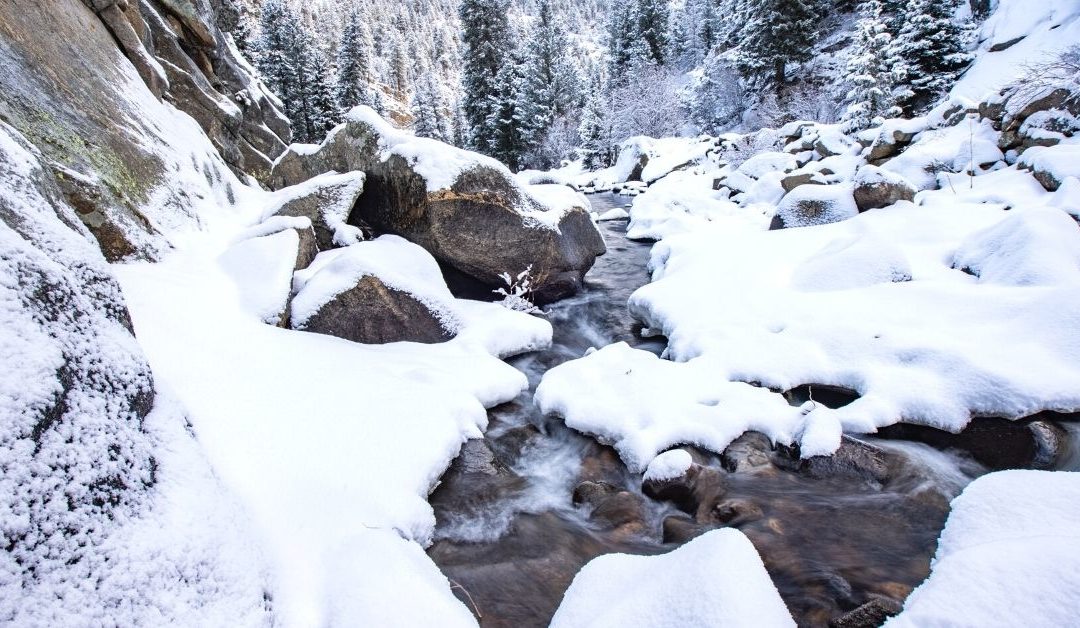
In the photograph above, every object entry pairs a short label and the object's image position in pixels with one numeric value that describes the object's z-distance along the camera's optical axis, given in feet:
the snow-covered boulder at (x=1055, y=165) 23.47
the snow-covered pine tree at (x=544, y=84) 104.68
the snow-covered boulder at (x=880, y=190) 29.36
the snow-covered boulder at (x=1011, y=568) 5.49
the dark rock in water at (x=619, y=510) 11.59
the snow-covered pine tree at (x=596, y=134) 117.60
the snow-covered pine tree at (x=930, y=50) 60.75
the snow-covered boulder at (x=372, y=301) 17.69
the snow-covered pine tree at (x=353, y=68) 101.60
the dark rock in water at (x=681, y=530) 10.82
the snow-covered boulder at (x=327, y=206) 23.66
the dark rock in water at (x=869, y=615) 7.82
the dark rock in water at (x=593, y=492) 12.32
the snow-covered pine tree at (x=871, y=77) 55.16
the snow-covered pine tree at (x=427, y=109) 117.70
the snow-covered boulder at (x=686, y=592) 6.30
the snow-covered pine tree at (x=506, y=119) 98.17
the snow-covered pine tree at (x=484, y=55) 96.27
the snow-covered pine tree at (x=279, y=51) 92.94
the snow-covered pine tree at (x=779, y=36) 83.10
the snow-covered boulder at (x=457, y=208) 22.86
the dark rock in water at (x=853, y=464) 12.33
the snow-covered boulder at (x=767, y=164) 49.97
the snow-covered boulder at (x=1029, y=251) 16.56
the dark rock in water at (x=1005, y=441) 12.20
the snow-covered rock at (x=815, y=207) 30.45
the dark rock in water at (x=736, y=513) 11.12
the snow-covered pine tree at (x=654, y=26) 139.33
